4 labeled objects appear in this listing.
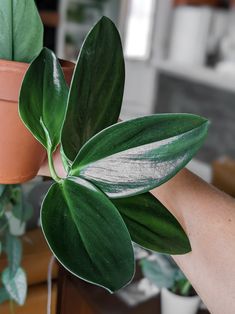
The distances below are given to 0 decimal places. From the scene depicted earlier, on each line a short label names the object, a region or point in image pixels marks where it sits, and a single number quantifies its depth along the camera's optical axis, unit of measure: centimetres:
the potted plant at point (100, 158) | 33
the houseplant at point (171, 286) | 74
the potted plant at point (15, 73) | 39
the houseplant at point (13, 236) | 54
